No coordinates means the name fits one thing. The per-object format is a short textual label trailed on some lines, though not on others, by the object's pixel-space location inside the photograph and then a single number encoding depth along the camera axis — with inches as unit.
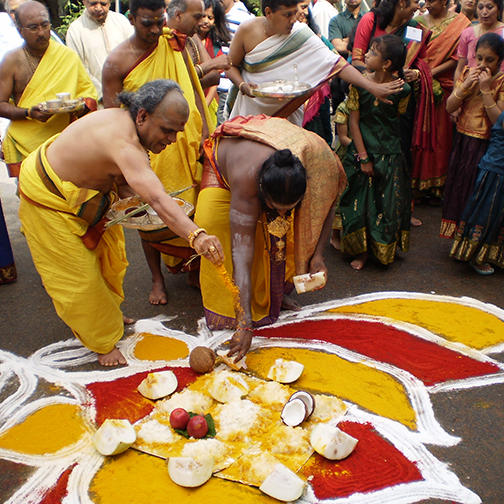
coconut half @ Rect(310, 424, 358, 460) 101.9
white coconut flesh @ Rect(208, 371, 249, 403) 118.5
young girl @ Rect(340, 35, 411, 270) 171.0
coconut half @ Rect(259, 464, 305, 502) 94.2
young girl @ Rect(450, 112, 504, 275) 171.6
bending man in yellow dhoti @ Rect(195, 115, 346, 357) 123.5
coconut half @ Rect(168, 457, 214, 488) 97.7
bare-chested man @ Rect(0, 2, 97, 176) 167.3
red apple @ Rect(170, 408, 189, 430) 109.7
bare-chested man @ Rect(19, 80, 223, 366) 110.6
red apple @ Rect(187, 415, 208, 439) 107.7
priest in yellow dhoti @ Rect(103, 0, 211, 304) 148.9
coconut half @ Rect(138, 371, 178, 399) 121.5
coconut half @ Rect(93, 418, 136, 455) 104.0
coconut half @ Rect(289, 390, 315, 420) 111.4
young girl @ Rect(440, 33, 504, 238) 167.5
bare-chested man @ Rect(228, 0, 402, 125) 171.5
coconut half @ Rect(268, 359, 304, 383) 124.7
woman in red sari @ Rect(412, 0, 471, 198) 217.0
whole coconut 127.8
